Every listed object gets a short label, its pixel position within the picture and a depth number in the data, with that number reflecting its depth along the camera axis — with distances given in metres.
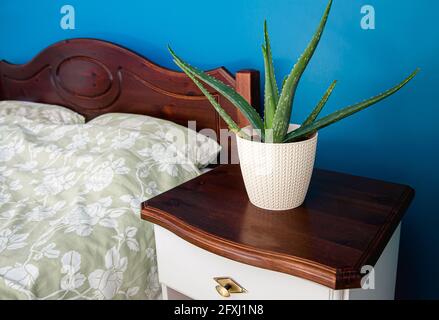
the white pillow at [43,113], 1.67
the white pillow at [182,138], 1.25
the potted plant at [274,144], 0.80
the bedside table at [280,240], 0.70
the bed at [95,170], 0.91
